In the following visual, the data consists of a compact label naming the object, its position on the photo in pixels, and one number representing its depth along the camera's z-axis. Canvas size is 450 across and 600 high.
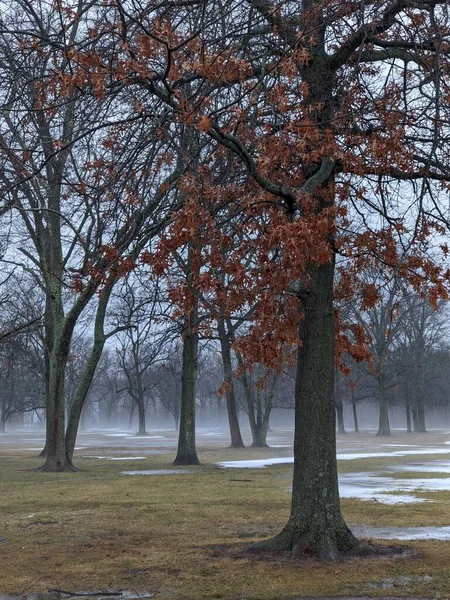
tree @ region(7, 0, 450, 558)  7.91
